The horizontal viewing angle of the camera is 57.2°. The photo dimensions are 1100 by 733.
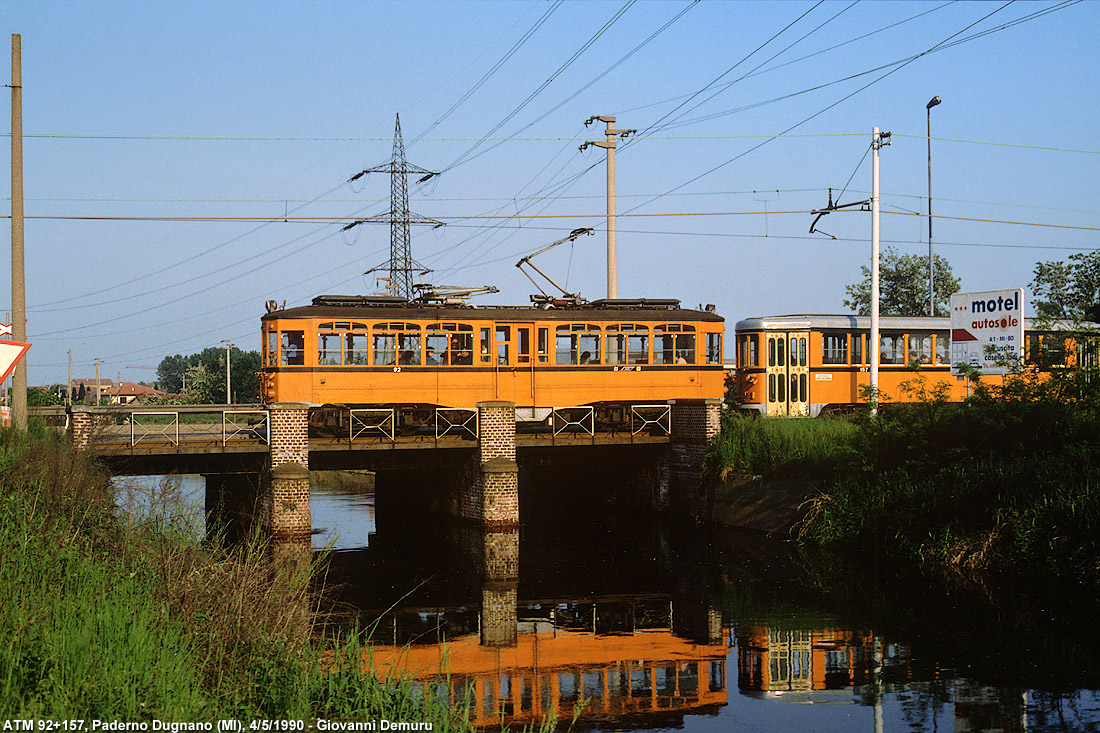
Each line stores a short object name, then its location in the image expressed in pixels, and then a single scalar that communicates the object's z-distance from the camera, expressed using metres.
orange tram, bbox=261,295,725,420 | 24.12
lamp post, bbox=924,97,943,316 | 33.77
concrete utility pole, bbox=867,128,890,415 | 27.14
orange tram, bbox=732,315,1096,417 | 30.06
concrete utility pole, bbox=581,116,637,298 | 27.20
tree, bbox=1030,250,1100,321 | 40.12
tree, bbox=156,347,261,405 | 75.56
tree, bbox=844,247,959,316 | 47.75
